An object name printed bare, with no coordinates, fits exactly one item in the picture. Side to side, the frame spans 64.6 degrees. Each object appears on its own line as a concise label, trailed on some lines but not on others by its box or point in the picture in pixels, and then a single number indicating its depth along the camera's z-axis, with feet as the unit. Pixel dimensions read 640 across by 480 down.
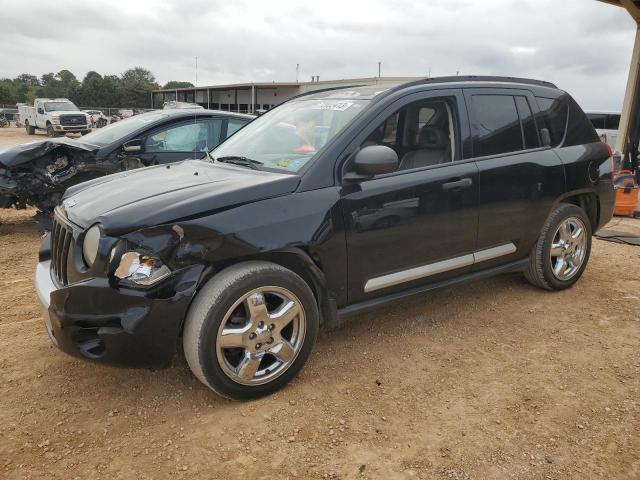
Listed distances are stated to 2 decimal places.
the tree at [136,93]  230.07
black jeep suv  8.38
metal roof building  119.55
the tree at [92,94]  229.04
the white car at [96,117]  109.56
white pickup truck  92.16
